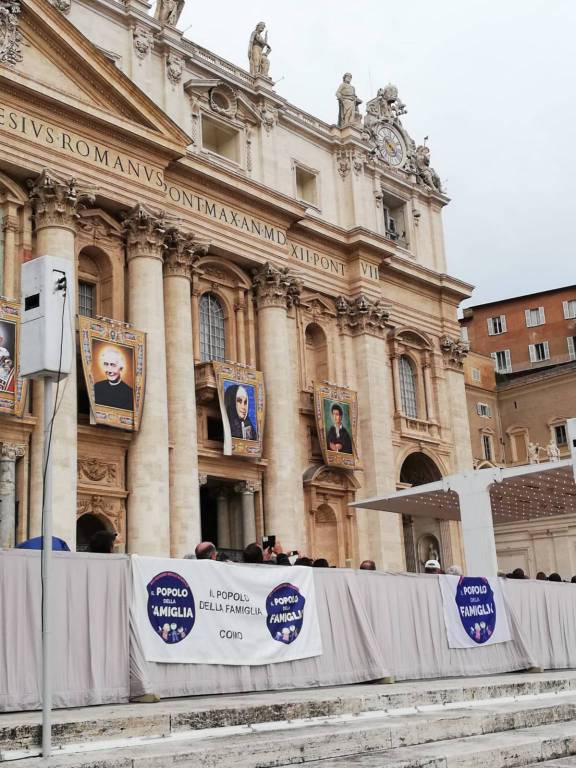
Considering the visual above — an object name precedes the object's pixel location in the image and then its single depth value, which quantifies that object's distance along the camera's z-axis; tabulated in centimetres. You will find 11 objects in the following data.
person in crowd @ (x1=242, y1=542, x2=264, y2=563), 1191
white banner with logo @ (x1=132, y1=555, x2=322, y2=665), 979
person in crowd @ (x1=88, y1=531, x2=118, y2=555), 1024
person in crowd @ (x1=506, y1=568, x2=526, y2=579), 1681
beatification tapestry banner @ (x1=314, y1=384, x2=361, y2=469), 2925
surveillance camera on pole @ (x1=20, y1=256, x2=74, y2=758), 750
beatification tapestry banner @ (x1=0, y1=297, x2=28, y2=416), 2131
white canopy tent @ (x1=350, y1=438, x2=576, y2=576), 1939
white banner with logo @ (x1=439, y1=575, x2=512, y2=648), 1357
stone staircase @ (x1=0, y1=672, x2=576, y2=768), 689
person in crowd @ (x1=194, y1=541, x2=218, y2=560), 1126
